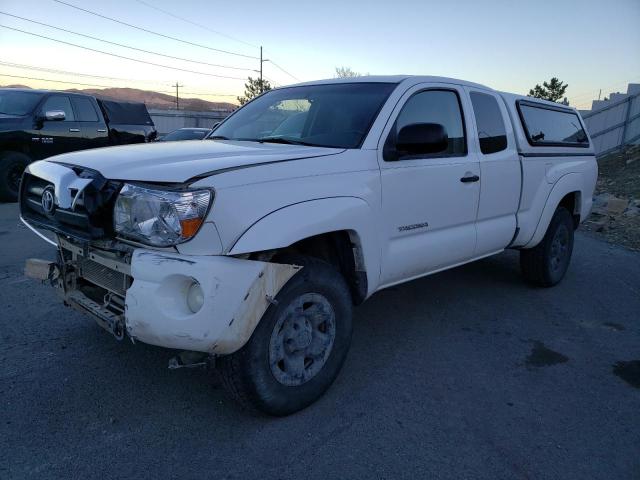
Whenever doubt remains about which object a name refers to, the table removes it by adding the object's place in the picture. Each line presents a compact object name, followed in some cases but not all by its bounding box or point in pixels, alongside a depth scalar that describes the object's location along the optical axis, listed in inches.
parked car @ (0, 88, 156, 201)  350.9
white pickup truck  93.4
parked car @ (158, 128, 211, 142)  616.1
